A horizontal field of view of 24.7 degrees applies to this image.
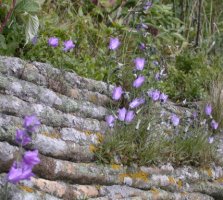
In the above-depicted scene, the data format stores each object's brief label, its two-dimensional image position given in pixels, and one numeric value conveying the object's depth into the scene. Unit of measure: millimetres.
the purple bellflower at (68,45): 3846
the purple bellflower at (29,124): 1932
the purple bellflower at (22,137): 1963
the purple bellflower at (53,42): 3787
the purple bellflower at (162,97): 3656
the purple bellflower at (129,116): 3227
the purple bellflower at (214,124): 4014
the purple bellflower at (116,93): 3404
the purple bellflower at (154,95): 3539
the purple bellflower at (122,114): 3230
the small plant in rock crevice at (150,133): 3127
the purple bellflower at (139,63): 3647
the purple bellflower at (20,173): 1906
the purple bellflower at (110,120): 3145
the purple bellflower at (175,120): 3697
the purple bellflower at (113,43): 3822
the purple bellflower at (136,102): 3354
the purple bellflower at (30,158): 1904
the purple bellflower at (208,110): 3985
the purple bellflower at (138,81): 3527
